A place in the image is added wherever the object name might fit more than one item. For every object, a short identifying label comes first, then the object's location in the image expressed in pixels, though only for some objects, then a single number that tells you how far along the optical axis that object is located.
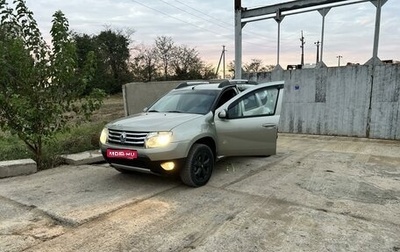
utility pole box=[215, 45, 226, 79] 41.31
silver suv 4.71
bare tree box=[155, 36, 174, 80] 44.03
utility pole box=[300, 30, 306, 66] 16.21
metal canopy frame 9.36
